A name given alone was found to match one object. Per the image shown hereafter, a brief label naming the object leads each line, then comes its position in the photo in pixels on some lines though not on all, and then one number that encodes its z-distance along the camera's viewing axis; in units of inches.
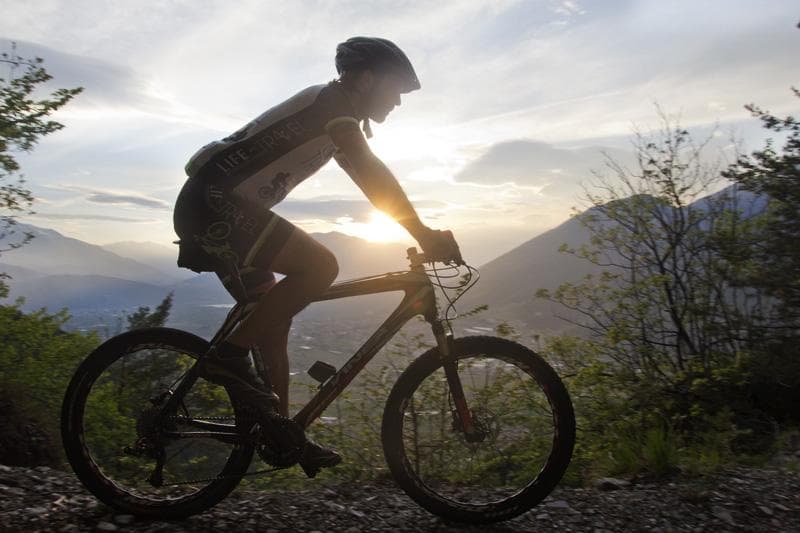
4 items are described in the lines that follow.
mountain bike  120.2
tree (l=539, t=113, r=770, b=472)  296.2
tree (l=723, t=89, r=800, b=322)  313.0
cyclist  113.6
